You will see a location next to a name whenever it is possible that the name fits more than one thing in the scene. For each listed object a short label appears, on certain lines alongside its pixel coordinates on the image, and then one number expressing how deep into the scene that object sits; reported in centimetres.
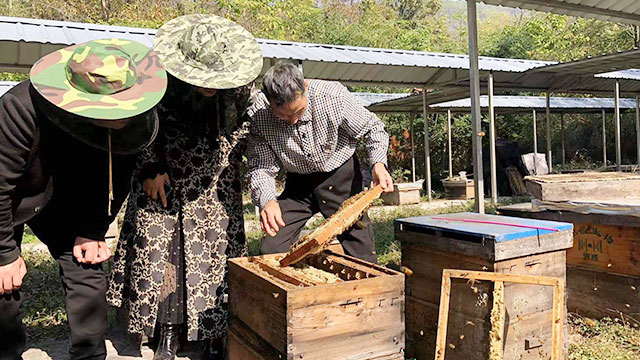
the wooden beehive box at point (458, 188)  1279
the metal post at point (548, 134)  1265
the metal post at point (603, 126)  1605
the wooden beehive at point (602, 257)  331
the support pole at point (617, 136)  1166
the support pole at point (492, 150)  876
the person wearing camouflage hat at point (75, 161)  200
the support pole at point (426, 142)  1183
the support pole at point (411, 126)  1467
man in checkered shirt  300
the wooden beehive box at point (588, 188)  350
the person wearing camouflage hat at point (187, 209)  304
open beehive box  207
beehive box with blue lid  249
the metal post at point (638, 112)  1352
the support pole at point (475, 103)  611
